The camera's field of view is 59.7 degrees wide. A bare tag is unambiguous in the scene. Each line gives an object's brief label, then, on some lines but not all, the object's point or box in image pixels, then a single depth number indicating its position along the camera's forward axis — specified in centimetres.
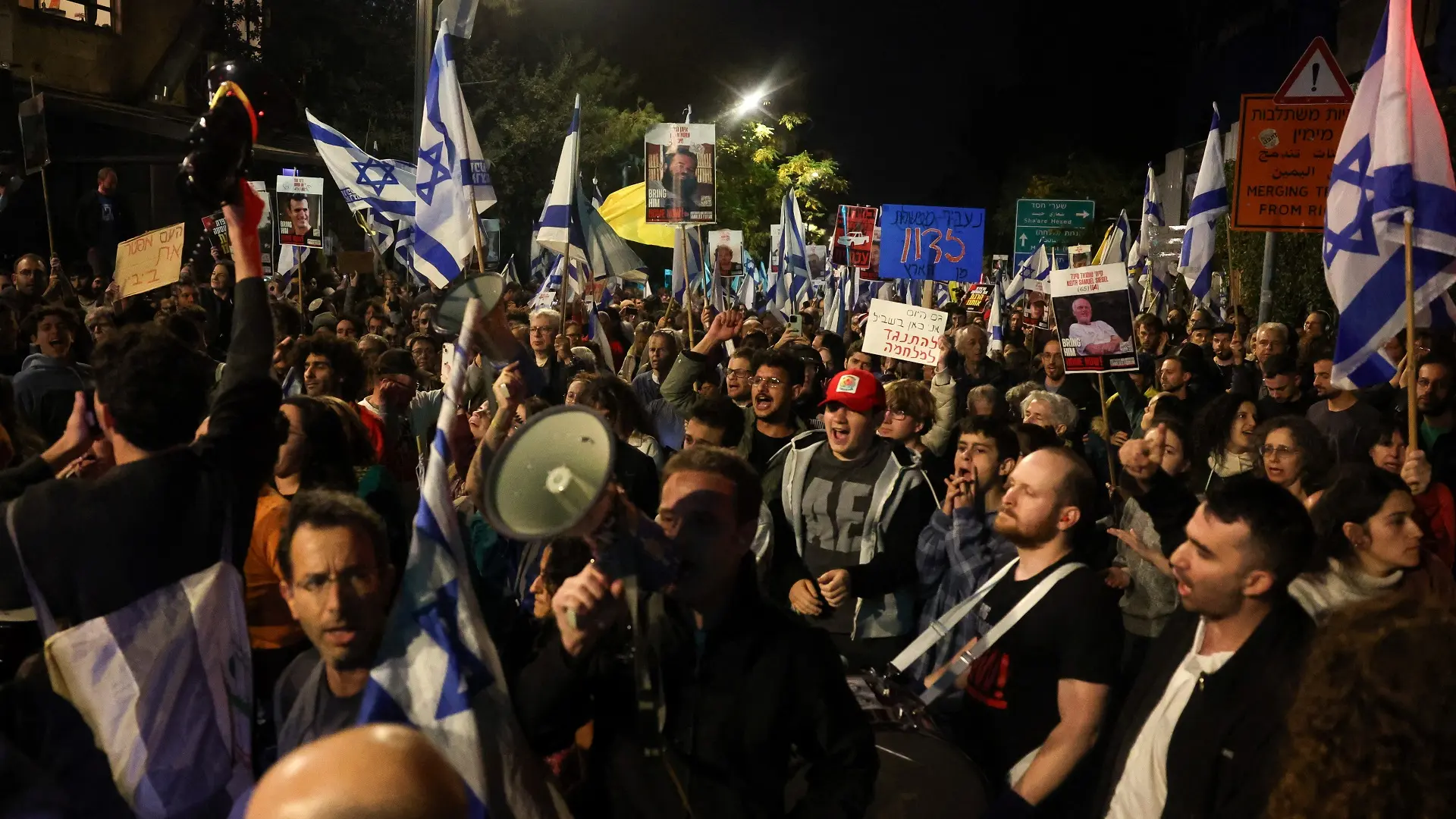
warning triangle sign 903
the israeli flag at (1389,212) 577
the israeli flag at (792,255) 2056
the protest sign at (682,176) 1297
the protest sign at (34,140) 1176
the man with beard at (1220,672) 279
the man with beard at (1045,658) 337
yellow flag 1762
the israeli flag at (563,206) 1135
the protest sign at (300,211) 1545
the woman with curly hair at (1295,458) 541
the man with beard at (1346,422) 727
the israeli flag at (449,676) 250
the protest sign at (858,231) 2059
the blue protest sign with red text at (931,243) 1648
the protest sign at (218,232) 1772
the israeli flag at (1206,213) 1370
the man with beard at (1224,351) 1231
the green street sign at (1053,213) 2342
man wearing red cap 494
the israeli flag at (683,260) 1230
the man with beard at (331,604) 279
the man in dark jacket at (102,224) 1418
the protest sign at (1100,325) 862
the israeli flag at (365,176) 1182
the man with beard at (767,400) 668
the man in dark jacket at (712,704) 264
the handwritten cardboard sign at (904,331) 1041
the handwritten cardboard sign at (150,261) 991
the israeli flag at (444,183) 830
